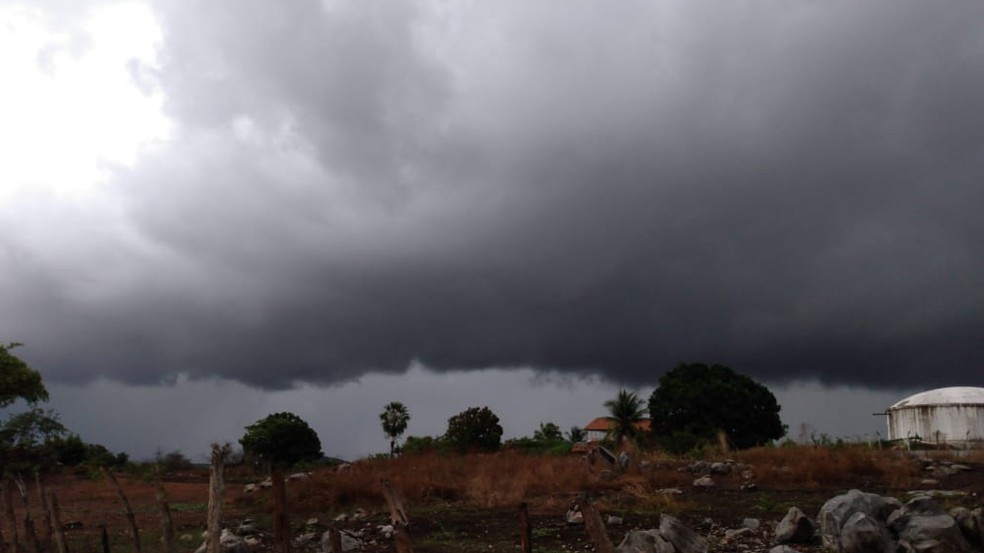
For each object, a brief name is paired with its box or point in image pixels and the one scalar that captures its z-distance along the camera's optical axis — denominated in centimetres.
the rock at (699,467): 2258
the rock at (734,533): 1228
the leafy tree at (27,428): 3378
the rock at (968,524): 1068
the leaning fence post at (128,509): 843
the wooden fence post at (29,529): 1038
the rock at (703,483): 1994
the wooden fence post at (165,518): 738
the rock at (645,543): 1007
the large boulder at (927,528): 1016
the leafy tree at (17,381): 3415
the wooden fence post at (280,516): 777
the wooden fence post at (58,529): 1006
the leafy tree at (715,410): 4747
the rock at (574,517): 1454
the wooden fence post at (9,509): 1097
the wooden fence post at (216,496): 702
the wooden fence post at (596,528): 636
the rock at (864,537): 1037
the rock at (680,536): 1066
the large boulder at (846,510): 1100
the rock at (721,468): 2186
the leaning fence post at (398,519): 654
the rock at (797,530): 1158
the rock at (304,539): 1437
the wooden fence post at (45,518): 1064
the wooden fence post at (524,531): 731
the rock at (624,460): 2351
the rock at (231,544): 1245
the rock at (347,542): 1330
